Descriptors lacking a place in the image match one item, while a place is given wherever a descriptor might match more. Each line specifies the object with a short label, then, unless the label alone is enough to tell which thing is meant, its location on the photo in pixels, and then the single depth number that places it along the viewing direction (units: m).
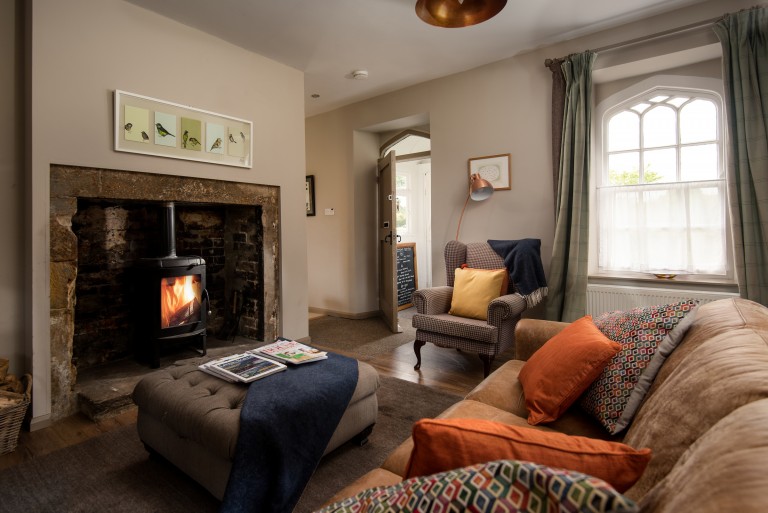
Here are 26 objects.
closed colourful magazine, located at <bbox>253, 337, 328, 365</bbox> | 2.06
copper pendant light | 2.38
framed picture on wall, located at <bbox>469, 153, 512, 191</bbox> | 3.84
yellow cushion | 3.19
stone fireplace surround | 2.40
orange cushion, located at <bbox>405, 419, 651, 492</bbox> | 0.69
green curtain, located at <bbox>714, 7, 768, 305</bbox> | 2.64
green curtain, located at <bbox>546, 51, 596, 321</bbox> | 3.29
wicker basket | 2.04
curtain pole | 2.84
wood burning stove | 2.93
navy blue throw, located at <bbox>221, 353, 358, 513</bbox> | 1.48
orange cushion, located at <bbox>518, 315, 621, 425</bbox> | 1.44
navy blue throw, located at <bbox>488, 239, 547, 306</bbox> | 3.26
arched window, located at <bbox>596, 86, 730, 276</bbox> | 3.11
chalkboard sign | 6.11
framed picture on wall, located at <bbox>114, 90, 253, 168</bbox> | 2.71
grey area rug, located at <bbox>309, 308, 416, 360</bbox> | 3.88
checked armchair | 2.93
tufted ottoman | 1.55
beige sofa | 0.49
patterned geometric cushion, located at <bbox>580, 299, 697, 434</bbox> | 1.27
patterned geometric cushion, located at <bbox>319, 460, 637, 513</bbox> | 0.50
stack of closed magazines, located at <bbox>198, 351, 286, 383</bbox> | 1.85
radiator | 3.03
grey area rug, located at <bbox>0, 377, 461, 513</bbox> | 1.65
